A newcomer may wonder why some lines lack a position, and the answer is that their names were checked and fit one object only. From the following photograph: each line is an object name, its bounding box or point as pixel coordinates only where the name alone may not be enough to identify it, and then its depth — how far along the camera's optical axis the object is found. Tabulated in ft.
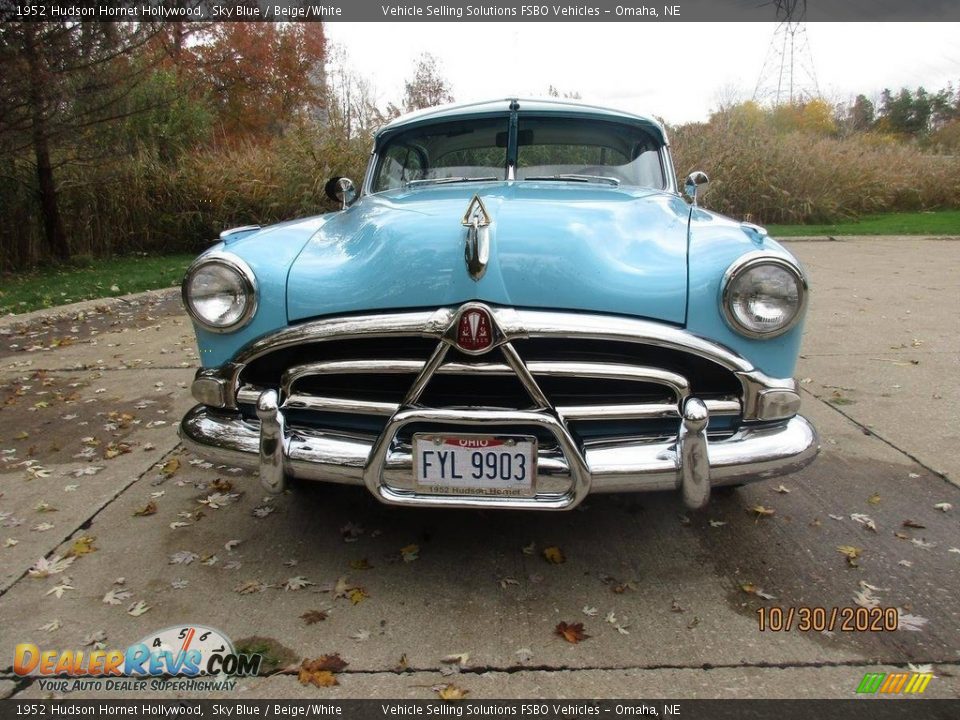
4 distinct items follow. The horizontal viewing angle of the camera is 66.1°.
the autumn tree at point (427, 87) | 83.57
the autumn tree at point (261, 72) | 66.39
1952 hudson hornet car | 6.78
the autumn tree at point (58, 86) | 28.58
